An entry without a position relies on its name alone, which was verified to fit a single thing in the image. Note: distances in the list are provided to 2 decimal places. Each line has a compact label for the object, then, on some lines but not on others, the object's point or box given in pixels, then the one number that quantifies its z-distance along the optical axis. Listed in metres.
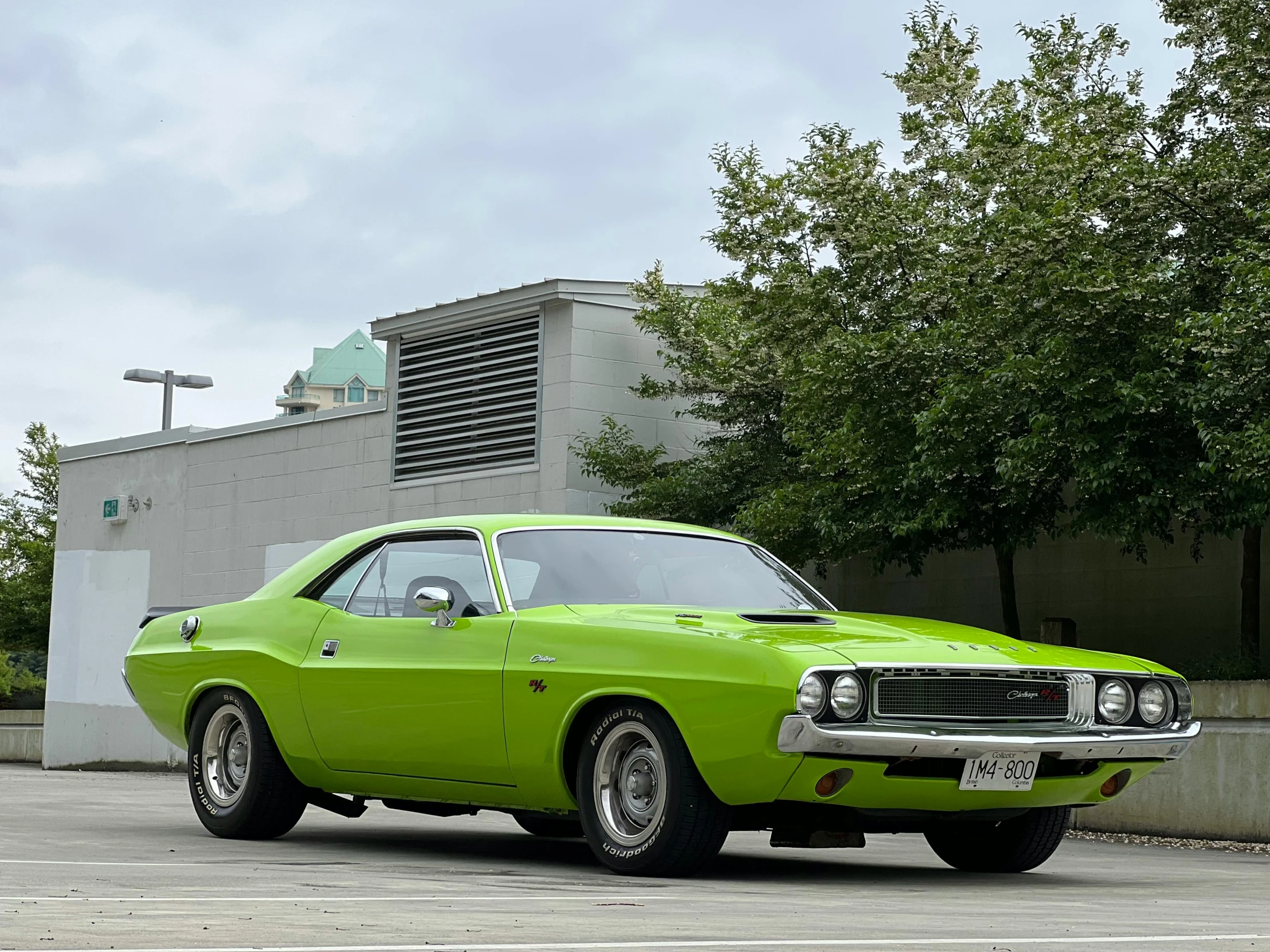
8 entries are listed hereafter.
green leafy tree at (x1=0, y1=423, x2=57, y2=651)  50.09
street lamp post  31.92
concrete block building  22.88
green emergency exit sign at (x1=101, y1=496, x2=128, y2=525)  30.03
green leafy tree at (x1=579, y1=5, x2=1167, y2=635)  14.91
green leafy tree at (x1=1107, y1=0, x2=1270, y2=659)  13.16
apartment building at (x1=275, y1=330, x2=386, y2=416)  141.88
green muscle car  6.80
